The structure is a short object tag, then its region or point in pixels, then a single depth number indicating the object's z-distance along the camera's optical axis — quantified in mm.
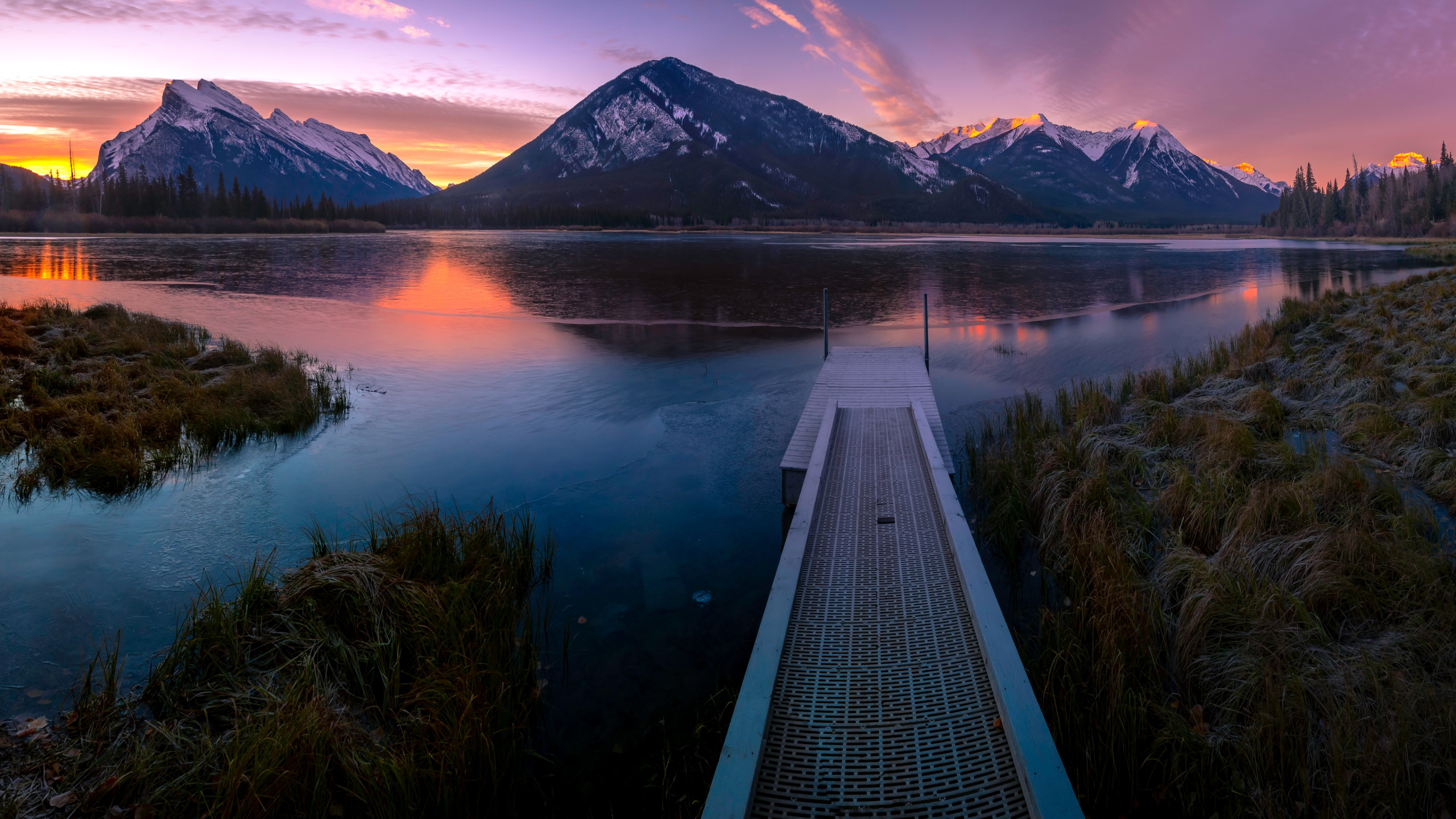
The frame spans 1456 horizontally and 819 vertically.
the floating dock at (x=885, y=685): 3797
